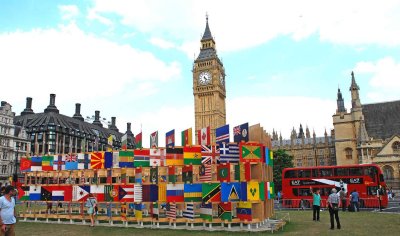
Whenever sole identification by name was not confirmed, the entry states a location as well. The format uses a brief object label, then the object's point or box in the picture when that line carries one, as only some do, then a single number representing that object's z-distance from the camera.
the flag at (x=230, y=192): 19.56
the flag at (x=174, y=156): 22.23
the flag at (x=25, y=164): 27.28
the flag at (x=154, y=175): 21.97
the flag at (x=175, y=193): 21.09
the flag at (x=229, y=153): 20.14
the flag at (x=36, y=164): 27.31
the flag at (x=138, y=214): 21.66
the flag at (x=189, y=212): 20.38
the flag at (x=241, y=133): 20.30
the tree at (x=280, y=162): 69.44
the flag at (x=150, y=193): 21.69
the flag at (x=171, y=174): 21.69
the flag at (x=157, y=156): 22.39
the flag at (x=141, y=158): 22.73
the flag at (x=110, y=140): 27.45
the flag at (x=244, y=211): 19.17
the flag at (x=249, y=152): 19.77
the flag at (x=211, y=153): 21.02
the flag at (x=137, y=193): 22.11
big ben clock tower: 107.81
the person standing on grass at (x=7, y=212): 10.24
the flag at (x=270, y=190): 21.11
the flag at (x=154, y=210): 21.35
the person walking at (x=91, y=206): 22.58
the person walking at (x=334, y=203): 18.14
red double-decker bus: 34.16
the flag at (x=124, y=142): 24.88
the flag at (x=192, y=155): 21.62
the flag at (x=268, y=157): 21.62
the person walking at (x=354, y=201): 30.05
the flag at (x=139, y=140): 24.59
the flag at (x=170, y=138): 22.84
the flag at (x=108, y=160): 24.05
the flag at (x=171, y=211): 20.84
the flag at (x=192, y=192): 20.56
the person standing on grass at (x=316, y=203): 22.02
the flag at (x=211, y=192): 19.94
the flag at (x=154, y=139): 23.81
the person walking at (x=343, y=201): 30.70
